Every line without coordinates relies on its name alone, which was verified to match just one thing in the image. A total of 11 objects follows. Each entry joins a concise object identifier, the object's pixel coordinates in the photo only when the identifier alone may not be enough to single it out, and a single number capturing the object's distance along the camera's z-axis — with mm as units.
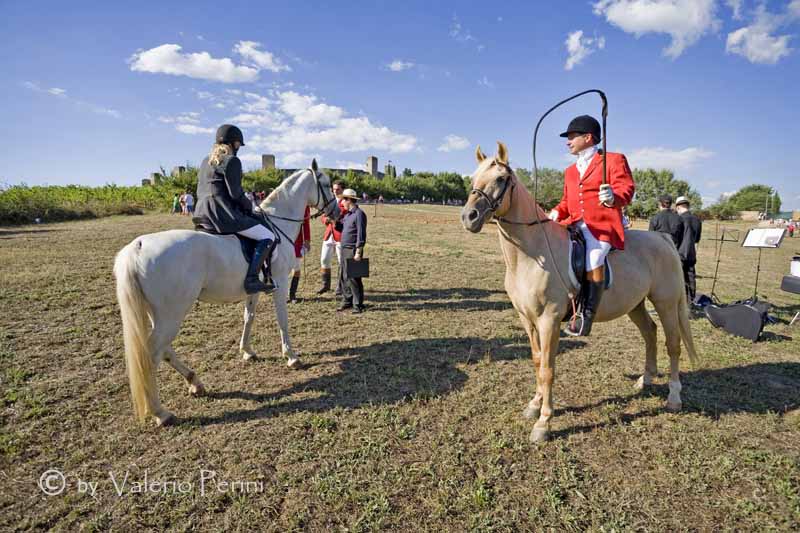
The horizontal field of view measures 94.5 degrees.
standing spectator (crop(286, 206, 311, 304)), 7495
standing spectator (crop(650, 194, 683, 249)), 7672
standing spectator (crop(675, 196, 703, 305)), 7586
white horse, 3443
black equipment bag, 6105
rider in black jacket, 4172
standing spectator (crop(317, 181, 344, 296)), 8312
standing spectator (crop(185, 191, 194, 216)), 29578
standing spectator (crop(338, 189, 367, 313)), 7469
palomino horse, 3168
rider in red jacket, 3469
